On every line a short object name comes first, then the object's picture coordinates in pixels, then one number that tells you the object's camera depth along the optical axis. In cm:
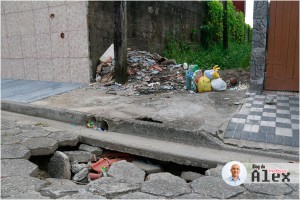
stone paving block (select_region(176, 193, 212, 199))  212
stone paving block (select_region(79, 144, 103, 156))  323
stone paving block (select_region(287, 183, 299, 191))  220
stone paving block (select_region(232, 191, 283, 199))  211
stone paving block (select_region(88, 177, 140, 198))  220
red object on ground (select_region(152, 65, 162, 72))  645
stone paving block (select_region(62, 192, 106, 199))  212
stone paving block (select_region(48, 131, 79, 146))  323
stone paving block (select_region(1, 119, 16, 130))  366
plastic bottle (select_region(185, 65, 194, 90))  515
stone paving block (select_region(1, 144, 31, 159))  276
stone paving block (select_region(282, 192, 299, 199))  210
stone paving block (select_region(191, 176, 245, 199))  215
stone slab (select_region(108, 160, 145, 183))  255
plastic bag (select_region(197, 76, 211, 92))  499
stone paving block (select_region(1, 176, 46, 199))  213
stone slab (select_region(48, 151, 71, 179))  283
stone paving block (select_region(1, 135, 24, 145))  311
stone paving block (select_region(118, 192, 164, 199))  213
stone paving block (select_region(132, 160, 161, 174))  287
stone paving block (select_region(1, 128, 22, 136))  339
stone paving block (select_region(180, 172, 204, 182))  266
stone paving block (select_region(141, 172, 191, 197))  220
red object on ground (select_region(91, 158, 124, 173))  294
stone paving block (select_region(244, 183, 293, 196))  216
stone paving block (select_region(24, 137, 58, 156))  297
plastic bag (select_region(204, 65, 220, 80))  506
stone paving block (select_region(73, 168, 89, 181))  278
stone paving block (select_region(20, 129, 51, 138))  335
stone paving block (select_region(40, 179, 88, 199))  217
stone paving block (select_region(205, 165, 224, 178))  246
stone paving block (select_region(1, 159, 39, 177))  244
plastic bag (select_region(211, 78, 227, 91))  497
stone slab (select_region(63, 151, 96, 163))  308
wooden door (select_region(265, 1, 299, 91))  448
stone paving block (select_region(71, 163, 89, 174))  291
